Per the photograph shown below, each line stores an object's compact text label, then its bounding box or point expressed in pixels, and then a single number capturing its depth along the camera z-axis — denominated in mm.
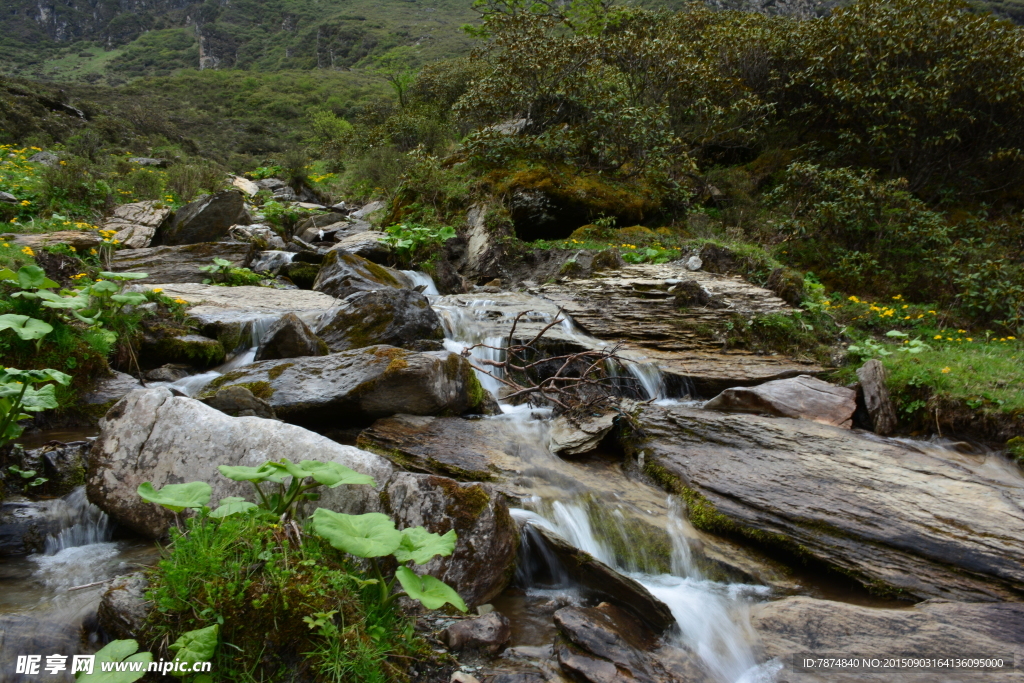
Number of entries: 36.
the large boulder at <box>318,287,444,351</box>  6195
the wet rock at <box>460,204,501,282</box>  10195
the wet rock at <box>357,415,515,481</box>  4020
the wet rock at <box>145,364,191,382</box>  5137
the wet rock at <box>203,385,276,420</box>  4086
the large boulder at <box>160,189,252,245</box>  9344
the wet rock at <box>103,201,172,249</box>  8617
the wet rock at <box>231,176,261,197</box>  16138
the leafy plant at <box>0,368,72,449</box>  2834
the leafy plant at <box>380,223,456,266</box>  10258
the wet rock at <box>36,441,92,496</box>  3371
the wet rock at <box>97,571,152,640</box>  2000
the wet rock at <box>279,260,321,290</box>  9117
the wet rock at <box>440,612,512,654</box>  2373
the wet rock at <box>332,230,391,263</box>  10164
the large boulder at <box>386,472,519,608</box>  2748
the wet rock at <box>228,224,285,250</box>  9859
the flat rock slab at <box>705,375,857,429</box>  5312
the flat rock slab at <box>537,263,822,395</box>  6375
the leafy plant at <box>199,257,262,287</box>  8094
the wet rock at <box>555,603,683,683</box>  2355
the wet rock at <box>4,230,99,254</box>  6312
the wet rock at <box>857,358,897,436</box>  5492
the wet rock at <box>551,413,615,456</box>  4605
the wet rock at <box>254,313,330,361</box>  5543
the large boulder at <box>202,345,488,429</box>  4582
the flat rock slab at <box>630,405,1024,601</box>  3258
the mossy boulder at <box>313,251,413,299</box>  8164
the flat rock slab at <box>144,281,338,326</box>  6364
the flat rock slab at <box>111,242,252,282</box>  7793
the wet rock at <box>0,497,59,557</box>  2891
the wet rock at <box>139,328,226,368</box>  5383
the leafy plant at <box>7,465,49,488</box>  3301
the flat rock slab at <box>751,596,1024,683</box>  2656
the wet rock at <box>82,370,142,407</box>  4422
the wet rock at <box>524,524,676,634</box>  2840
